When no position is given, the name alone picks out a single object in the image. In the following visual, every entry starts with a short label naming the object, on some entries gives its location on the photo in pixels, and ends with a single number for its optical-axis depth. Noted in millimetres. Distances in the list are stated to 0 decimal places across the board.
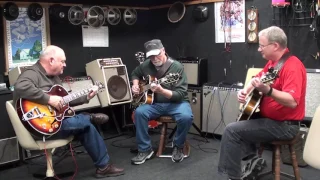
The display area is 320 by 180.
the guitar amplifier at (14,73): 3695
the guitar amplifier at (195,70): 4602
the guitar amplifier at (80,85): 4078
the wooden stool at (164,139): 3652
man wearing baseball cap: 3592
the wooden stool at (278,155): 2789
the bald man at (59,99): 2840
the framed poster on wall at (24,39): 4031
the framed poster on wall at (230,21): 4387
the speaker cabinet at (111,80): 4227
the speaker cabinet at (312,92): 3549
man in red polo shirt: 2672
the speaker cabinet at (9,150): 3461
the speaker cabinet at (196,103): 4527
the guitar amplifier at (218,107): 4152
